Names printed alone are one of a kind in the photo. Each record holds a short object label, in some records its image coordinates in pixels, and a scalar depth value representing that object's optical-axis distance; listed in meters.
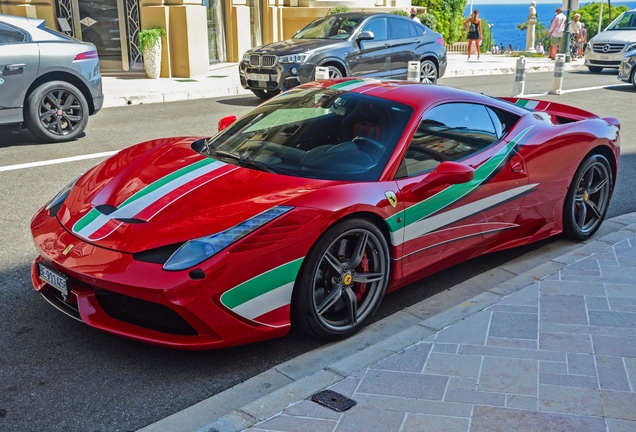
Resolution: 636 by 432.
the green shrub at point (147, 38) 16.09
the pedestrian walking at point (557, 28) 25.81
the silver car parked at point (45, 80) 8.53
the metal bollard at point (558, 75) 15.29
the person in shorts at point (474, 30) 24.98
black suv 12.70
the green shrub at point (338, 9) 21.16
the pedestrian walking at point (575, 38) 27.39
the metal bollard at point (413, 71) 13.04
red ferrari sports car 3.48
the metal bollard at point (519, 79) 13.97
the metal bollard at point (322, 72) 12.20
